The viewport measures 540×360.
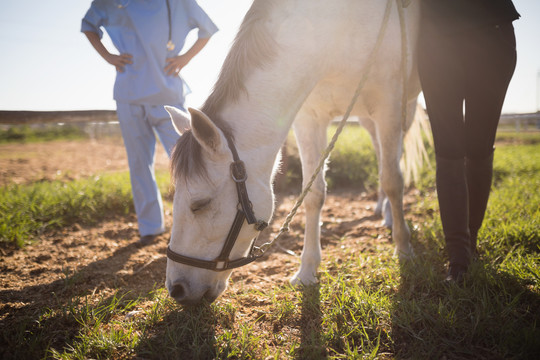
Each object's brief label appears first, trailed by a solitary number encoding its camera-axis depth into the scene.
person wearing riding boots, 1.89
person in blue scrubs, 2.68
